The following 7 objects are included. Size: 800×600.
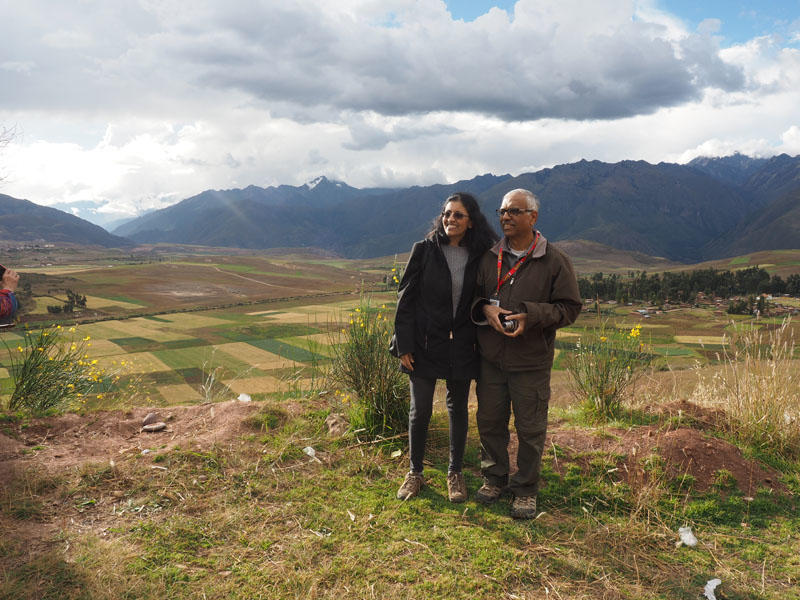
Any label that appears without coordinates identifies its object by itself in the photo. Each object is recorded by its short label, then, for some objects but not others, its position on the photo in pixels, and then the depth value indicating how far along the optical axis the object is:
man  3.35
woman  3.57
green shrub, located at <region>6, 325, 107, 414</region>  5.55
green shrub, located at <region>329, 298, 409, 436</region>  4.77
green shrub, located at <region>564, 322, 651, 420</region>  5.50
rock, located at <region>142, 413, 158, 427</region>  5.04
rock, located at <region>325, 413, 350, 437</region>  4.74
